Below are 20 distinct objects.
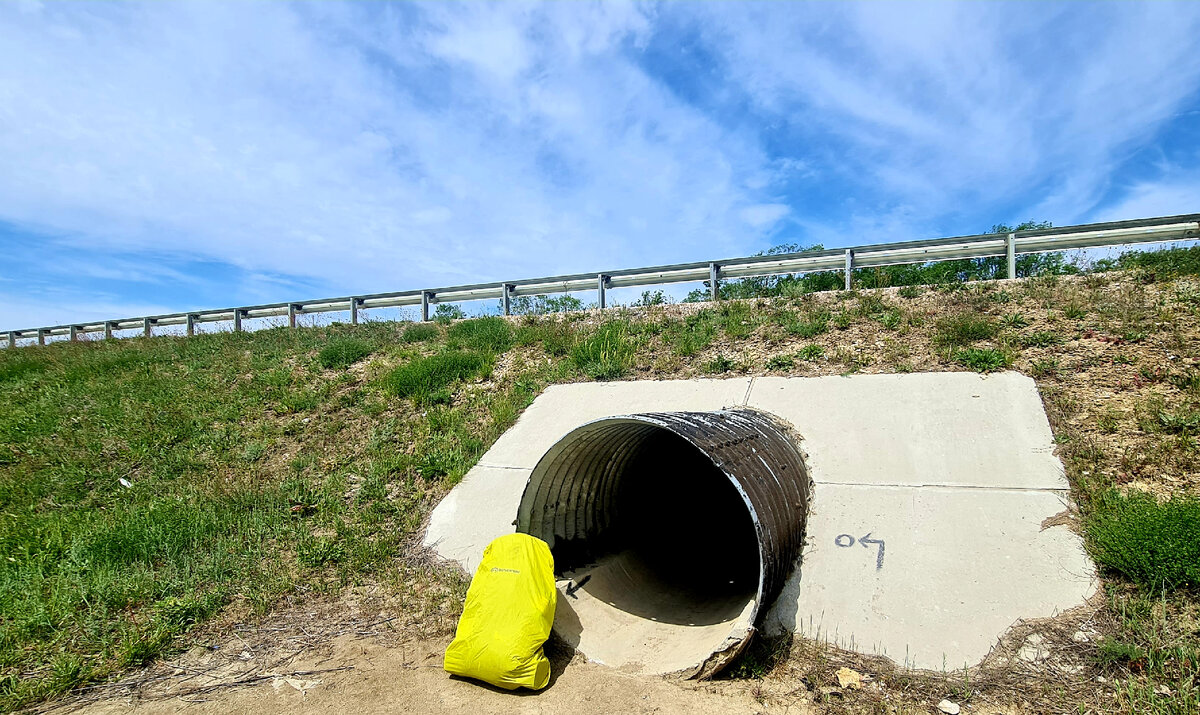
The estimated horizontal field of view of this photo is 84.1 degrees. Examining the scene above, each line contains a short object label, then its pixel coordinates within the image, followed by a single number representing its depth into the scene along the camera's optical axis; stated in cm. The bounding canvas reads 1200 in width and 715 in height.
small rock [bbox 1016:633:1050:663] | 472
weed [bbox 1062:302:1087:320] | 867
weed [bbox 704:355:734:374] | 949
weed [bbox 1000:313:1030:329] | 883
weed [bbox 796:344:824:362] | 922
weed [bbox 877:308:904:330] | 960
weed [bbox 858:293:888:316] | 1019
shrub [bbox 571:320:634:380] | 1024
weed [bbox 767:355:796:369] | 913
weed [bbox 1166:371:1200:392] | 686
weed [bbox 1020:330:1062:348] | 826
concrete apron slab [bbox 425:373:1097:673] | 524
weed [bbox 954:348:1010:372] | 799
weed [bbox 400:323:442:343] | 1359
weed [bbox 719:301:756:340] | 1035
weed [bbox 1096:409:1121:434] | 657
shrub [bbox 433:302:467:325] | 1493
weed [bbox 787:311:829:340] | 988
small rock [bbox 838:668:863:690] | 483
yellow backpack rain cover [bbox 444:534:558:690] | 488
